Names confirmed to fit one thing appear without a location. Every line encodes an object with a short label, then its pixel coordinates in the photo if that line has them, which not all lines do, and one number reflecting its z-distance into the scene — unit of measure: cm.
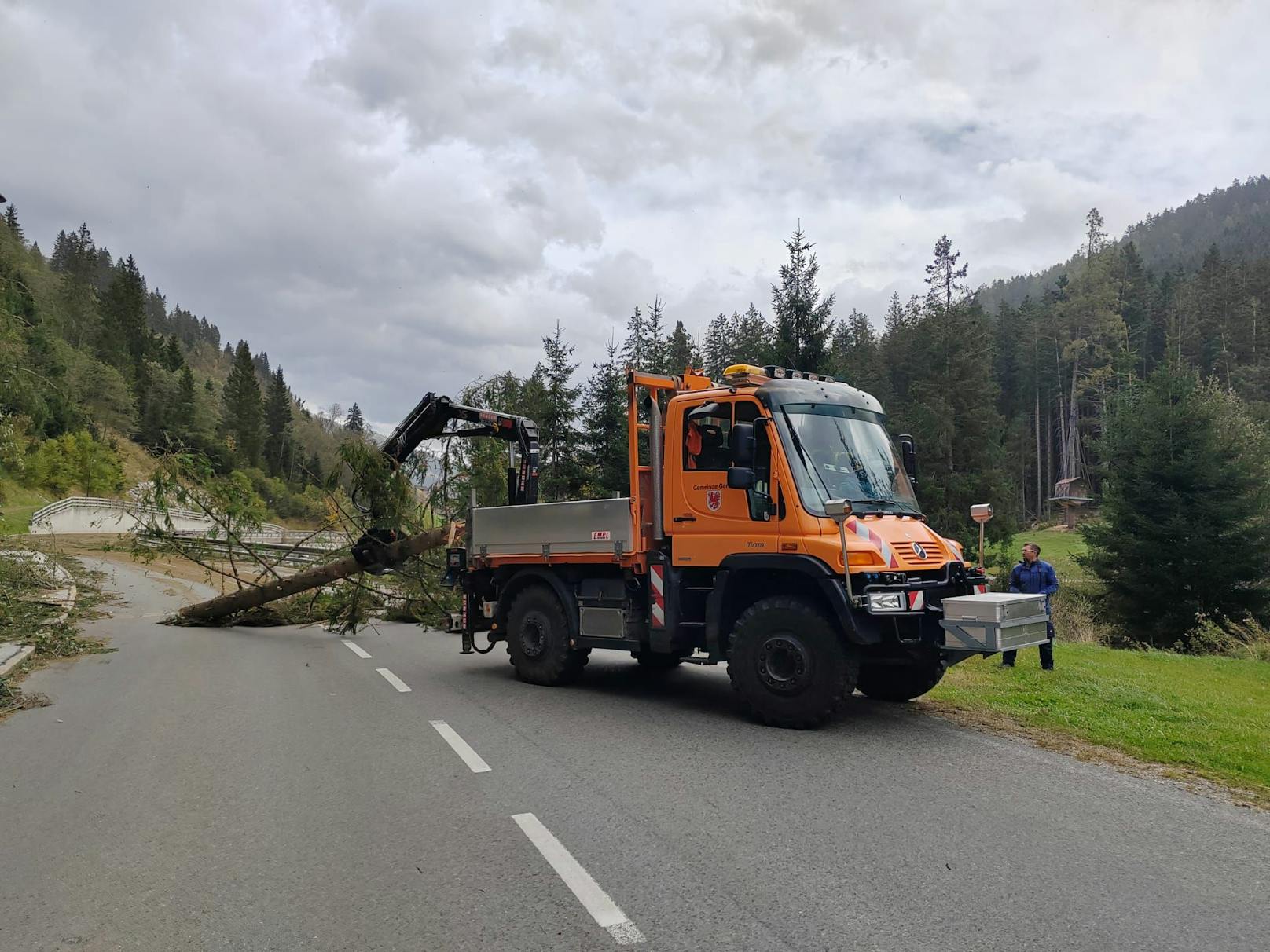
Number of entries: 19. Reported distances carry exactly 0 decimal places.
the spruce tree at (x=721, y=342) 6198
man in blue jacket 1107
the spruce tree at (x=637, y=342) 4188
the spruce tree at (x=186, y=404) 7122
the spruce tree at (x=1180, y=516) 2052
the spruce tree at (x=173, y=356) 8931
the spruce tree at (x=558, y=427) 2900
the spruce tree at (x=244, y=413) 8381
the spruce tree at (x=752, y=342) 2917
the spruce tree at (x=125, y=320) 7638
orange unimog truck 684
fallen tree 1347
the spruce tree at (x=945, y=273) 5397
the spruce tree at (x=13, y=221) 8931
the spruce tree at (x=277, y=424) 9312
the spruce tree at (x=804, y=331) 2741
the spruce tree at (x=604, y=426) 2816
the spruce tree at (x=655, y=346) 3966
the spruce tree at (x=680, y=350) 4612
